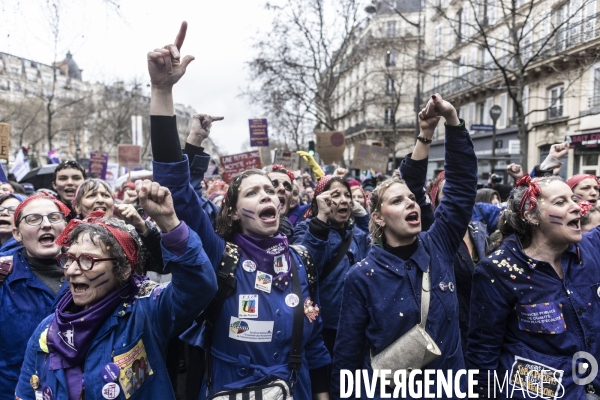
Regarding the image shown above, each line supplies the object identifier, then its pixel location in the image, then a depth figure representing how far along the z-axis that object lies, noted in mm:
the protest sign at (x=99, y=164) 12312
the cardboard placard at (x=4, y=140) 6238
